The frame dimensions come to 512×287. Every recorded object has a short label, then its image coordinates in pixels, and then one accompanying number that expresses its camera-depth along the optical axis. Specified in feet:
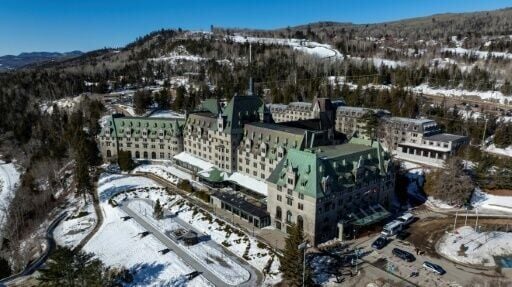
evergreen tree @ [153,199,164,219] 249.14
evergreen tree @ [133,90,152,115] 529.86
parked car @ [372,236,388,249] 203.66
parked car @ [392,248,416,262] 191.52
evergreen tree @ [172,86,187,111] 536.42
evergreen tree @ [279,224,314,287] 160.86
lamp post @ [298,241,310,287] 157.89
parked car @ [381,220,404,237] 217.15
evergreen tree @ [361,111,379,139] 358.23
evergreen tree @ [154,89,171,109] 557.74
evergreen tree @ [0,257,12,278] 197.47
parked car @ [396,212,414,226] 233.14
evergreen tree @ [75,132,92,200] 280.51
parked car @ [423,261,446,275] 180.37
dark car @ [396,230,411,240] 216.74
